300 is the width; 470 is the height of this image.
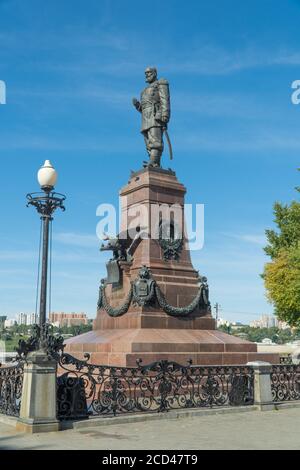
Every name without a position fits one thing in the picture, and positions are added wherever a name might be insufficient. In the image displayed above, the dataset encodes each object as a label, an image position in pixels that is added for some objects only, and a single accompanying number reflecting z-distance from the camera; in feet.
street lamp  35.14
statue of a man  61.16
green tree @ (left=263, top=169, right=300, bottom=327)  123.54
